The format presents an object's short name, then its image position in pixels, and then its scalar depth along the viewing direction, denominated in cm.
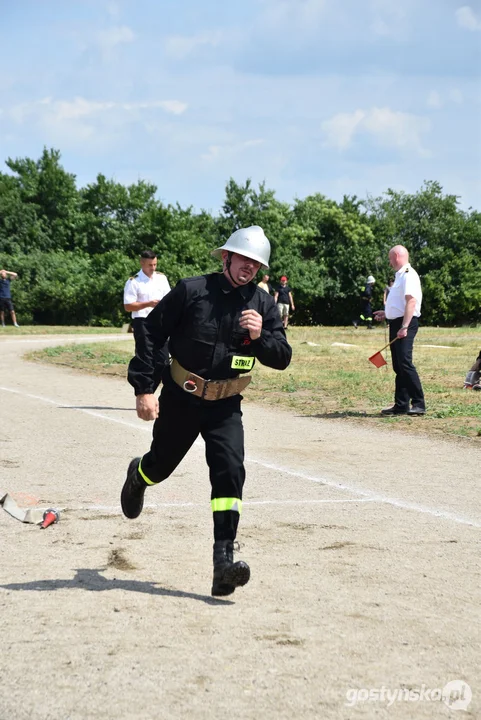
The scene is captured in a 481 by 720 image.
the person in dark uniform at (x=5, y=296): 3838
